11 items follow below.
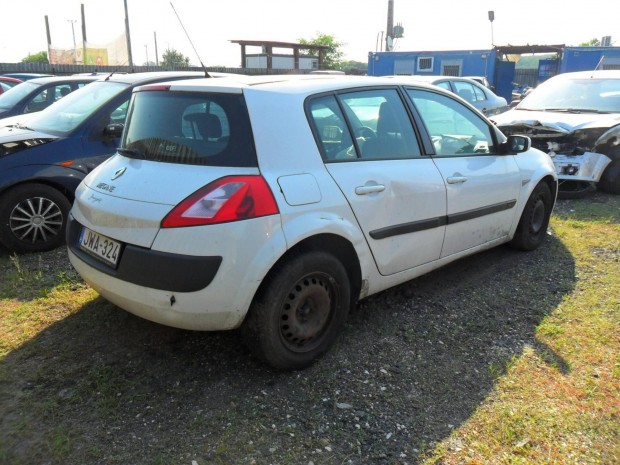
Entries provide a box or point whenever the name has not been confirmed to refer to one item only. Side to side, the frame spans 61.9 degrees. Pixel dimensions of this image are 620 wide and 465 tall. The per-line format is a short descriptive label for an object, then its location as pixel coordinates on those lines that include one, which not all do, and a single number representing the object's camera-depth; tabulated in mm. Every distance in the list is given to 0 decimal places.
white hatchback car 2549
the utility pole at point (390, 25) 26672
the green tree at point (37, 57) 59700
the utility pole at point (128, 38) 18703
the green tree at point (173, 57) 57034
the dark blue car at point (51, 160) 4516
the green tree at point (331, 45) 57781
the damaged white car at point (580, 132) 6789
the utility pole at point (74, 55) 30953
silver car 10102
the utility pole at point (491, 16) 21406
